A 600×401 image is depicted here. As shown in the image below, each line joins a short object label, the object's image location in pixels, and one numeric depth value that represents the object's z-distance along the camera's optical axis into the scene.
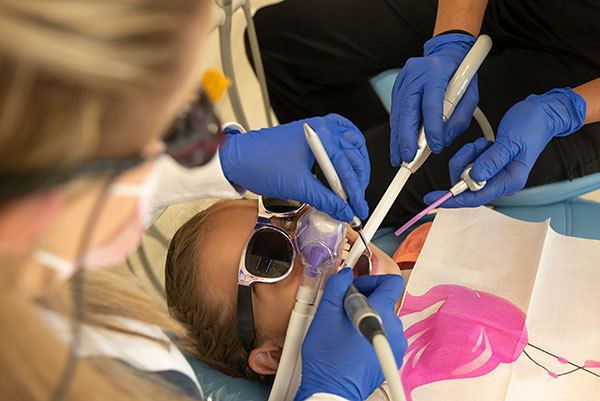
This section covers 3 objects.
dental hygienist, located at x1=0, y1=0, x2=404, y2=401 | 0.38
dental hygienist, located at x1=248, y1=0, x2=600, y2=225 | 1.19
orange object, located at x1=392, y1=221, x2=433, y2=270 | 1.35
